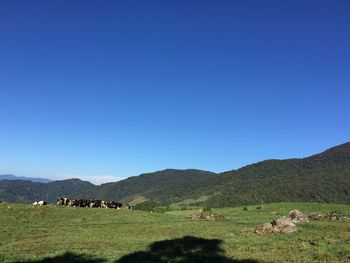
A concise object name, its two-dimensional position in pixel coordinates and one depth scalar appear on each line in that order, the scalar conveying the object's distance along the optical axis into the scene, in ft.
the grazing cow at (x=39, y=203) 236.96
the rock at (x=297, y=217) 174.93
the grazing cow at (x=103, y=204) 305.08
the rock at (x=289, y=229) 134.33
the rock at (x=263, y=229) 136.39
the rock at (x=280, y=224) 136.86
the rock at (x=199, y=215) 245.86
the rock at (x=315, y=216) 201.51
